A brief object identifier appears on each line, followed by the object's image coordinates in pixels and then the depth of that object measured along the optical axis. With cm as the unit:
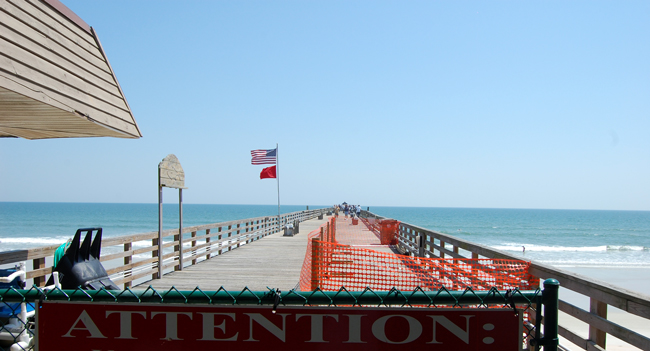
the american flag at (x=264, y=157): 2481
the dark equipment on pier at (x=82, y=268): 429
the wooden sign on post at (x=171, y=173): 872
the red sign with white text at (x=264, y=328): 196
